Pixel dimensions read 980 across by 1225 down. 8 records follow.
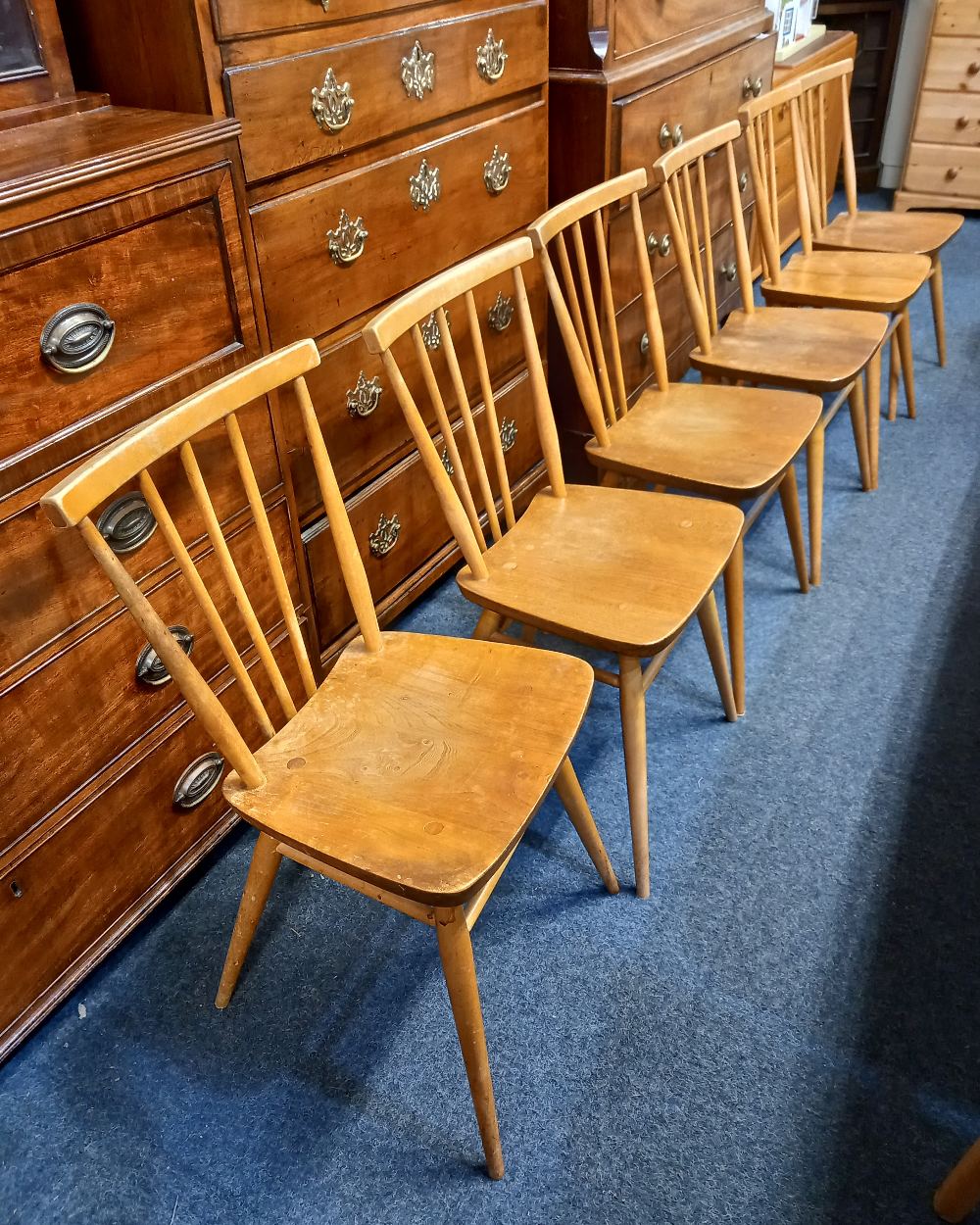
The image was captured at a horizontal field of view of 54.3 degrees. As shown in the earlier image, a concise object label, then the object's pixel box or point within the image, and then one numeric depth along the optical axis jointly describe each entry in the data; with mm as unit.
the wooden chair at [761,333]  1963
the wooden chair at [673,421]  1646
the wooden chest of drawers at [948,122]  3881
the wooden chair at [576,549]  1347
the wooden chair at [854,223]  2566
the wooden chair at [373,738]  1014
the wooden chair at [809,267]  2279
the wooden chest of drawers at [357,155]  1240
